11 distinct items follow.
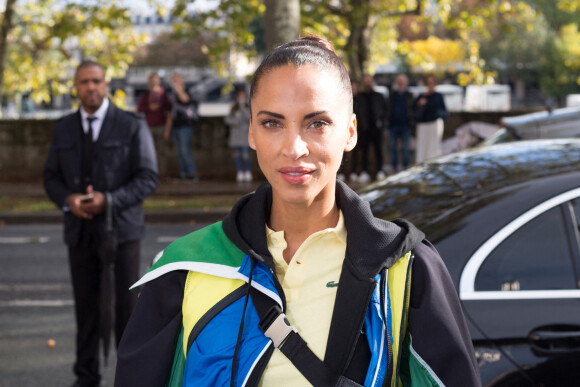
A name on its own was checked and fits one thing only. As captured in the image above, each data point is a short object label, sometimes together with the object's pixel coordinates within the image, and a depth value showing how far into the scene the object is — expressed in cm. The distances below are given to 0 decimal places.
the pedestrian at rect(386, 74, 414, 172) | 1540
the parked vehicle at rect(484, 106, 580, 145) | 866
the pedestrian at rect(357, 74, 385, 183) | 1494
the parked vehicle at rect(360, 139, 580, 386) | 312
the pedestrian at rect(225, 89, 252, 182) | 1586
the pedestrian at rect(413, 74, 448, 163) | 1509
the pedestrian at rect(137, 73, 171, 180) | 1537
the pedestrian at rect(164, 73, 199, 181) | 1563
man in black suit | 500
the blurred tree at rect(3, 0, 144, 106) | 1769
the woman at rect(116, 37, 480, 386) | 190
